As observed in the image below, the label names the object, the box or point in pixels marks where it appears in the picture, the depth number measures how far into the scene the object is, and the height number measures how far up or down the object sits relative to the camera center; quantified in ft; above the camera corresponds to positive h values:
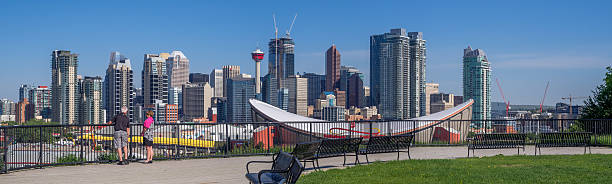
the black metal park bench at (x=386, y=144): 43.27 -3.78
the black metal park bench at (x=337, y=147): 39.65 -3.77
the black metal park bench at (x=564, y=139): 50.55 -3.88
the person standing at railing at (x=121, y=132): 44.93 -2.92
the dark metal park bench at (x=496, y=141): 48.24 -3.91
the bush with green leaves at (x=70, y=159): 44.37 -5.14
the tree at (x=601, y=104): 85.59 -0.97
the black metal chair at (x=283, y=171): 24.21 -3.49
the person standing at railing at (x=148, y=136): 44.98 -3.27
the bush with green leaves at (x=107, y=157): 46.08 -5.16
